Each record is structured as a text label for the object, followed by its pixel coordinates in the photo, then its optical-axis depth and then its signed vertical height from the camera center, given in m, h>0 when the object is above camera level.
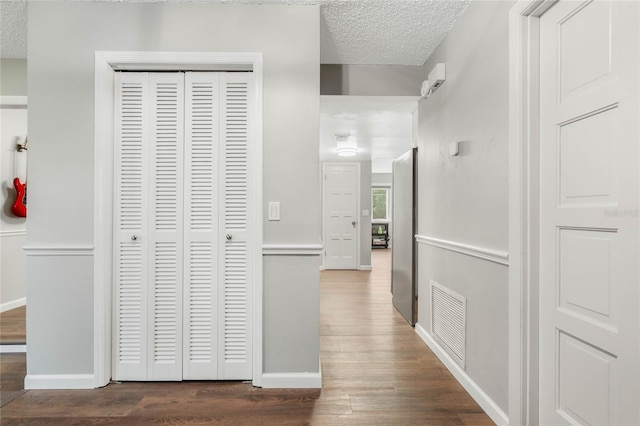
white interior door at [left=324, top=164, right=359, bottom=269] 6.85 -0.24
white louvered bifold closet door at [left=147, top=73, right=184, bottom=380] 2.21 -0.12
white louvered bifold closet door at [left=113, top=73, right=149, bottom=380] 2.21 -0.19
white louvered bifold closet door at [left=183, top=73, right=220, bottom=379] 2.21 -0.07
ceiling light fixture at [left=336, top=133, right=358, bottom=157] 5.27 +1.15
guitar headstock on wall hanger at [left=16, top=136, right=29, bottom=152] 3.21 +0.64
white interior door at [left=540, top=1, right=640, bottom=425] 1.15 +0.00
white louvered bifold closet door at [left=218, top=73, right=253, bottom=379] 2.21 -0.10
